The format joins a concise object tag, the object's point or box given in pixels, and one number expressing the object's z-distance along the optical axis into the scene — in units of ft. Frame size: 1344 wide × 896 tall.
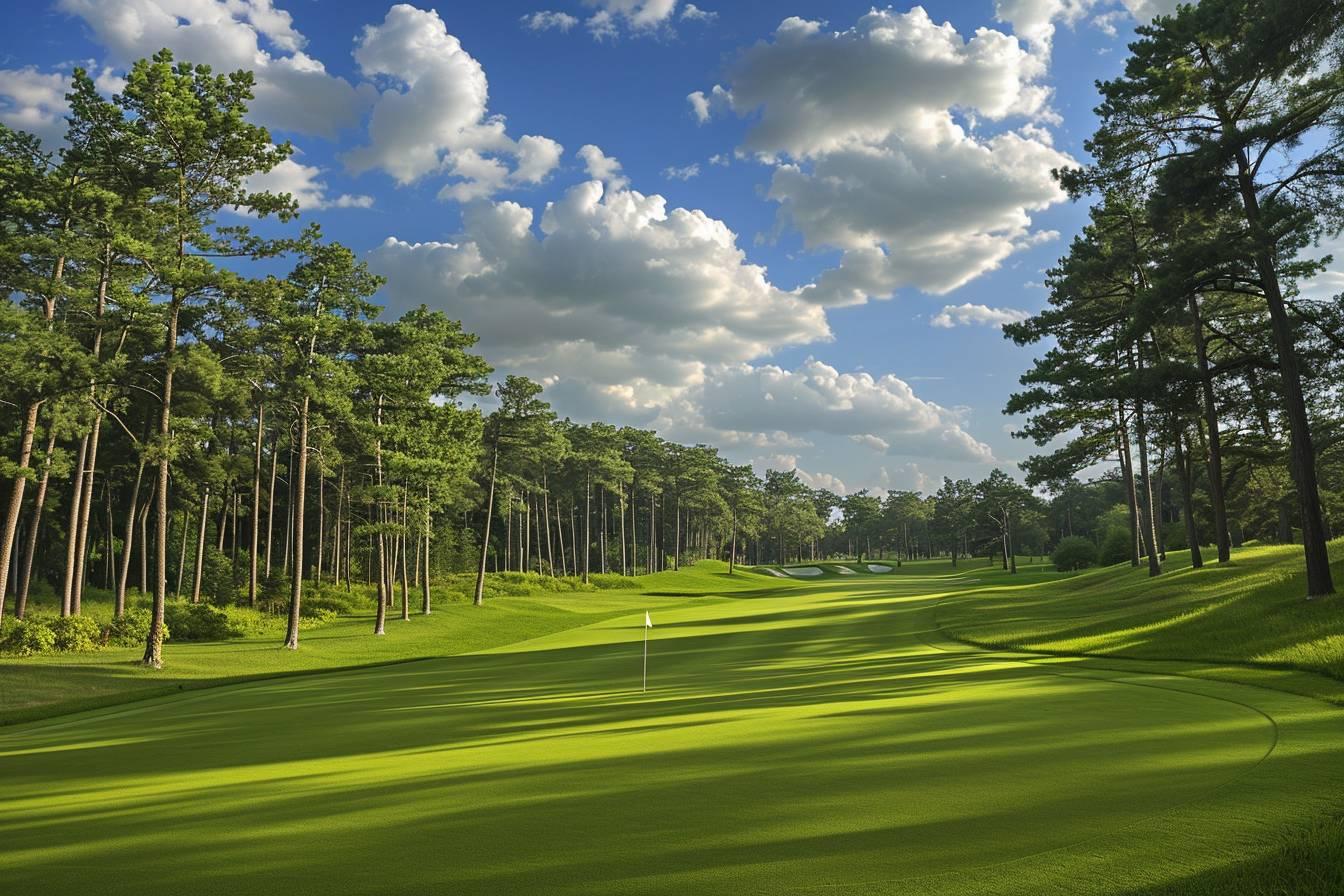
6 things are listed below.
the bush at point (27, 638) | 81.30
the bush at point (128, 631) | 92.32
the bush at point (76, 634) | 85.30
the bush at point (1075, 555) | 205.67
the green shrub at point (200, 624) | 104.38
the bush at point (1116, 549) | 175.73
